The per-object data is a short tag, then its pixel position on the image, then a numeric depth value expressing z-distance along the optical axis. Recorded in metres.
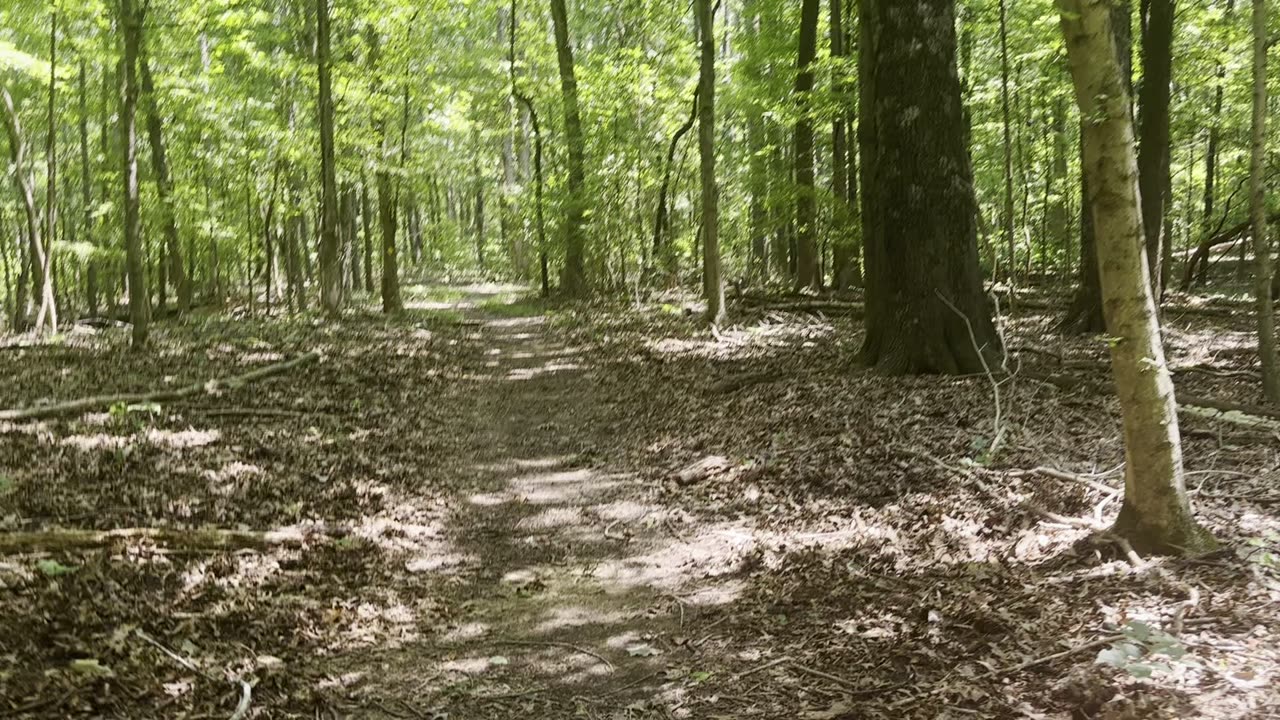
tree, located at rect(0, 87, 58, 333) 15.36
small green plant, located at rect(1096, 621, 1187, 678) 3.09
